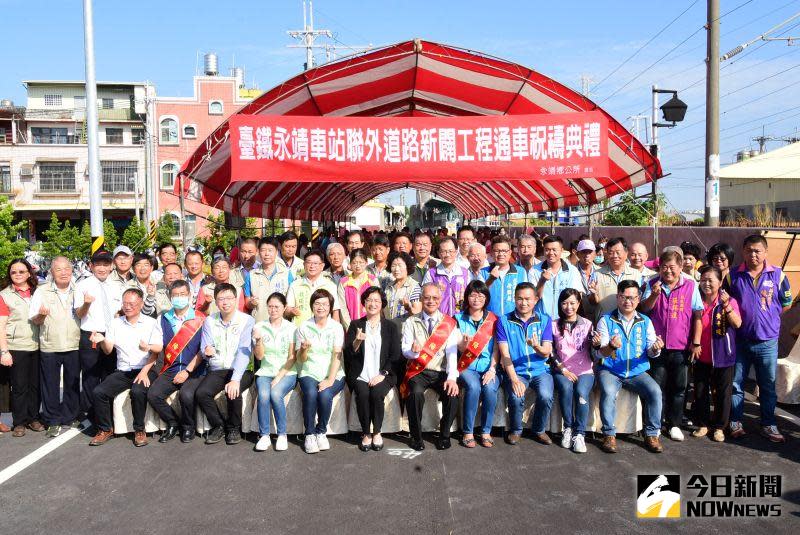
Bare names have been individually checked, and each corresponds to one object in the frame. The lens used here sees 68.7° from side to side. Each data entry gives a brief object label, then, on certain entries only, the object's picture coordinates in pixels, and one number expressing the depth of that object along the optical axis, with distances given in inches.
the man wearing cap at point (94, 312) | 204.2
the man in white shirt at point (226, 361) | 193.9
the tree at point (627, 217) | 806.5
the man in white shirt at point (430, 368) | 188.5
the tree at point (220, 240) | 823.2
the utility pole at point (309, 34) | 1128.8
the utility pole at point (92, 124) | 365.7
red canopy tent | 278.7
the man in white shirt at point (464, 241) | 271.6
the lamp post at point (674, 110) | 354.6
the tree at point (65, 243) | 617.6
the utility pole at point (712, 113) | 348.5
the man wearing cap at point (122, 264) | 231.9
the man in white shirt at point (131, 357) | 194.9
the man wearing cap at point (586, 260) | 224.0
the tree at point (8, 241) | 423.2
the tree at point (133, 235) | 778.2
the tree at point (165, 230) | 816.9
